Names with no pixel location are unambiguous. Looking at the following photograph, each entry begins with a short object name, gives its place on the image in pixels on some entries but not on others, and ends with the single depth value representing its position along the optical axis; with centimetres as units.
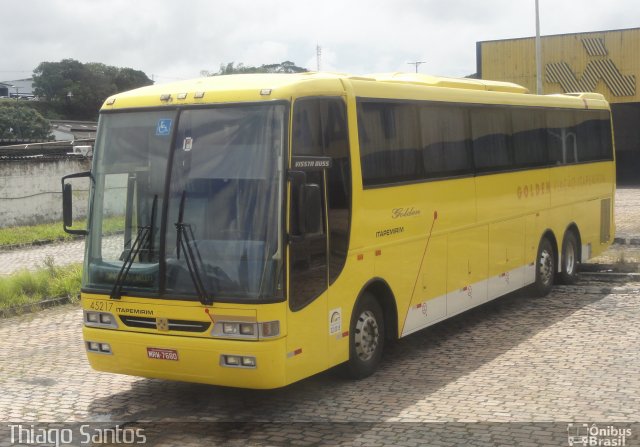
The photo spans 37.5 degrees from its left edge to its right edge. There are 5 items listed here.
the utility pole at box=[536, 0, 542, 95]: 4025
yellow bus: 867
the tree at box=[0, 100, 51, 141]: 7612
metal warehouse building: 4869
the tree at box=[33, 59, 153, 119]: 9650
